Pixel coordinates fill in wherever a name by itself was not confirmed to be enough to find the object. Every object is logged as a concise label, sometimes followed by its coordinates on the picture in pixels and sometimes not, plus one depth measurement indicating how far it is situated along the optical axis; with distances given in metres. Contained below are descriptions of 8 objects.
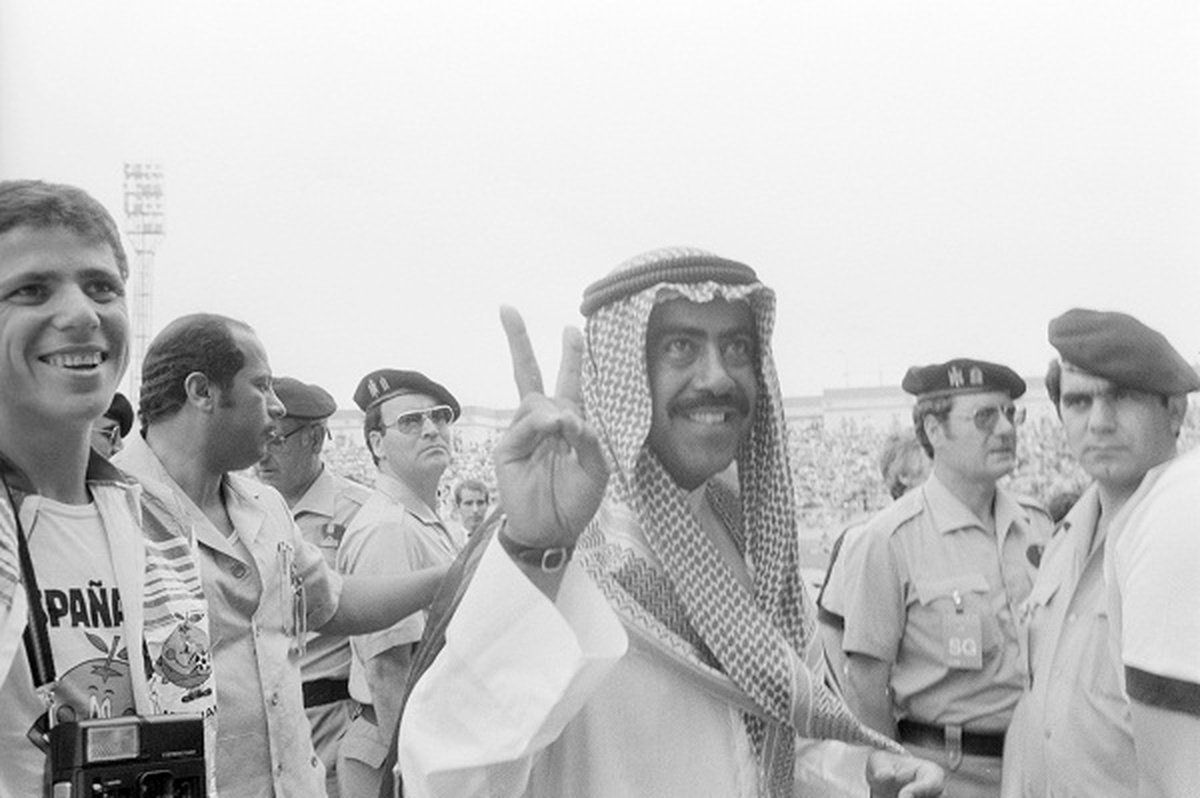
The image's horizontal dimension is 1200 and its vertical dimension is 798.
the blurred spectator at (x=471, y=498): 3.93
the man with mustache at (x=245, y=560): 2.19
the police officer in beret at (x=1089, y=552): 2.16
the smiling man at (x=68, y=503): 1.47
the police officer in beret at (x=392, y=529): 2.94
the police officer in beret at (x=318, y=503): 3.37
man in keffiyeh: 1.18
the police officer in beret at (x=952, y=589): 2.93
